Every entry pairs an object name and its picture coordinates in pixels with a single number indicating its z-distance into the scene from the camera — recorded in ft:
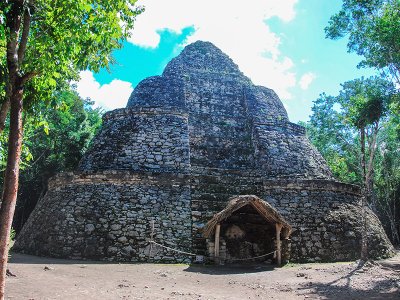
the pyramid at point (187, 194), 33.65
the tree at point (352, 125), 33.78
